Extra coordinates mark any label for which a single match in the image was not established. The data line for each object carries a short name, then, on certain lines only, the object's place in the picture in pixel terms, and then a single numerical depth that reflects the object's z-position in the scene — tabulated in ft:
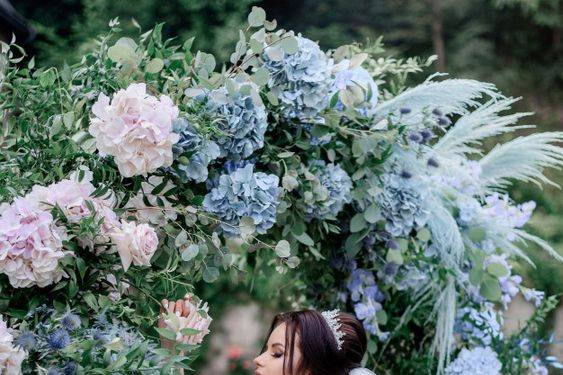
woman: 8.09
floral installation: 5.96
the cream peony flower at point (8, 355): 5.42
